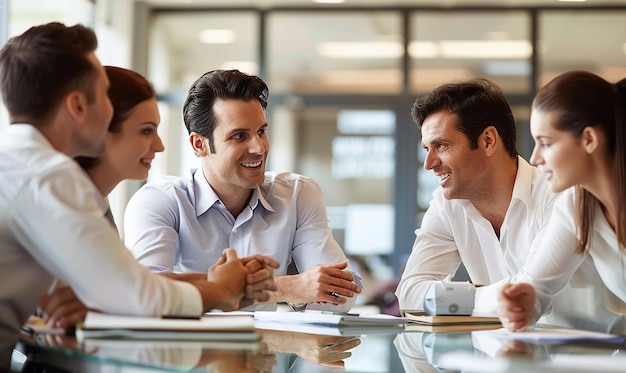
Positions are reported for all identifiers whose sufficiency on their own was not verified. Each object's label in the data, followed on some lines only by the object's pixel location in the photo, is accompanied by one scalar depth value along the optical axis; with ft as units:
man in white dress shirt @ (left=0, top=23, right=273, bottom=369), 5.40
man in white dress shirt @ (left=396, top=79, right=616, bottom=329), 9.78
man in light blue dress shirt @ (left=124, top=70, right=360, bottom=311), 9.88
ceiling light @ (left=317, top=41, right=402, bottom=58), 25.27
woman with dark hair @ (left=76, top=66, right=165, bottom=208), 7.34
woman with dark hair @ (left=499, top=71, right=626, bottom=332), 6.79
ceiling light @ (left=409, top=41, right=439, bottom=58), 25.02
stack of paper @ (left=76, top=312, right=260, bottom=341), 5.41
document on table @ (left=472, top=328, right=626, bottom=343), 6.08
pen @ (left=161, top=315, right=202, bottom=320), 5.84
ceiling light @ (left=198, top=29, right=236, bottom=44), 25.88
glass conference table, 4.71
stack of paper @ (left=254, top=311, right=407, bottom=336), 6.93
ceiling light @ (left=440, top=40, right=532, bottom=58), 24.77
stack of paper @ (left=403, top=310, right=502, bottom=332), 7.20
